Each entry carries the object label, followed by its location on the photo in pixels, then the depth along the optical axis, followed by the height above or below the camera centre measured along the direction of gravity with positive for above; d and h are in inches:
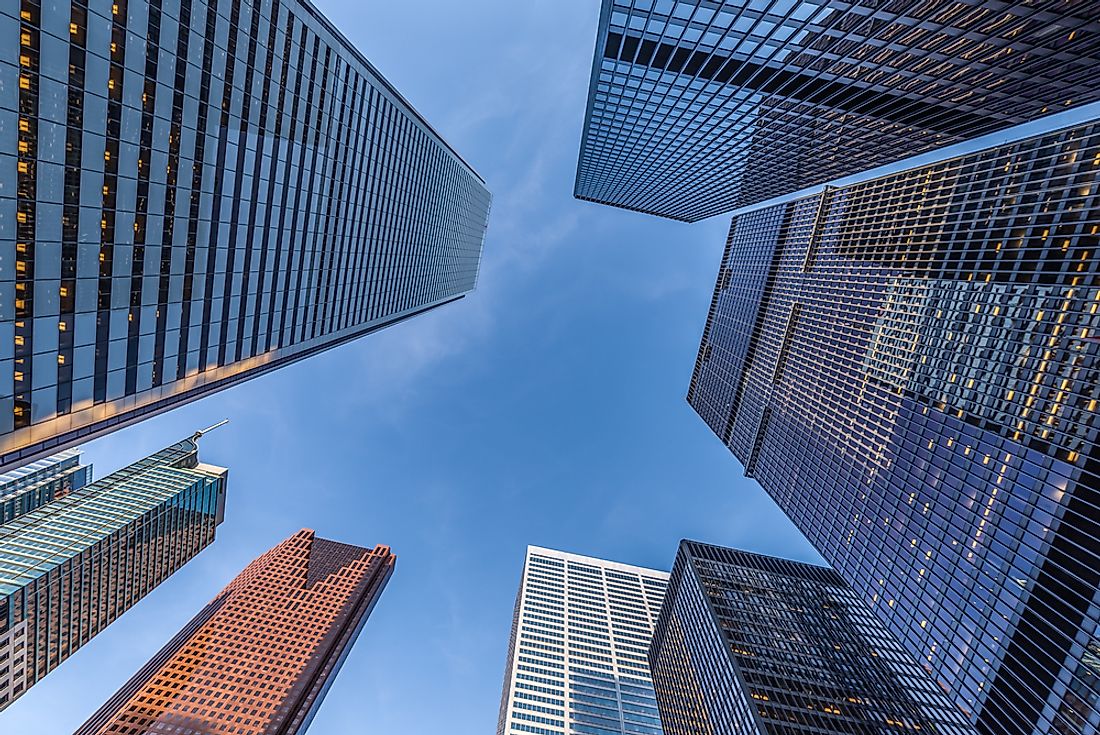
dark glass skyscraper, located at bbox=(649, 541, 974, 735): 3503.9 -2534.6
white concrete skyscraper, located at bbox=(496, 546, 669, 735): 5049.2 -4155.1
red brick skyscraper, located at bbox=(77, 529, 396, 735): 5079.2 -4820.7
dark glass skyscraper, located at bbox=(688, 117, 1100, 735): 2266.2 -400.9
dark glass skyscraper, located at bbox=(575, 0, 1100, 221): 2036.2 +1158.4
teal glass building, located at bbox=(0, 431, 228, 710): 3954.2 -3268.1
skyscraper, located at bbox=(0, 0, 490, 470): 1033.5 -14.2
